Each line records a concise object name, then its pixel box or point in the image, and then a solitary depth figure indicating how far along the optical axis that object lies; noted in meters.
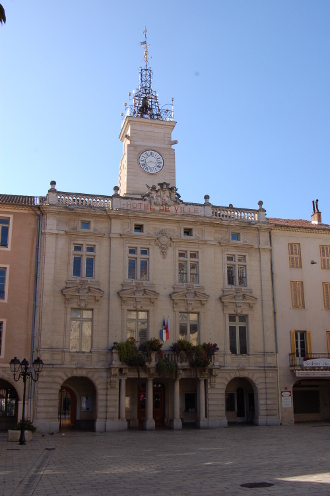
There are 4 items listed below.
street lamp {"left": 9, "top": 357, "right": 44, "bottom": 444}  23.05
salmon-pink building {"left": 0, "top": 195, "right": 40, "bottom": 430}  30.00
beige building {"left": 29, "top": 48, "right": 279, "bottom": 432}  30.73
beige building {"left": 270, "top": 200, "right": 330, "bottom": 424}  33.84
